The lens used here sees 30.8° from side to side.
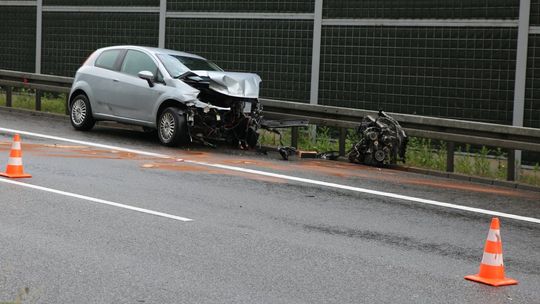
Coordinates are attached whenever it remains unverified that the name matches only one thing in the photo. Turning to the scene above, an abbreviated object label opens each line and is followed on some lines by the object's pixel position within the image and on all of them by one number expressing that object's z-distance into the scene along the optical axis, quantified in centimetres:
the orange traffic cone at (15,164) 1277
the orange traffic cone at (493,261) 812
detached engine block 1603
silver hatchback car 1689
